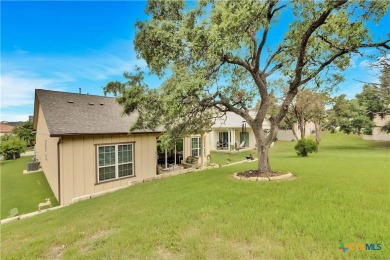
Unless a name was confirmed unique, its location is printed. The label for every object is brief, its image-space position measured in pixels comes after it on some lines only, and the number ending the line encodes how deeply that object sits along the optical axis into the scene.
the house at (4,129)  52.31
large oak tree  6.24
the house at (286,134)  38.55
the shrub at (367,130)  26.75
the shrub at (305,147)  17.98
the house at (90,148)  9.48
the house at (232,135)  26.48
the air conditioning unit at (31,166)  17.20
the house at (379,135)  33.78
